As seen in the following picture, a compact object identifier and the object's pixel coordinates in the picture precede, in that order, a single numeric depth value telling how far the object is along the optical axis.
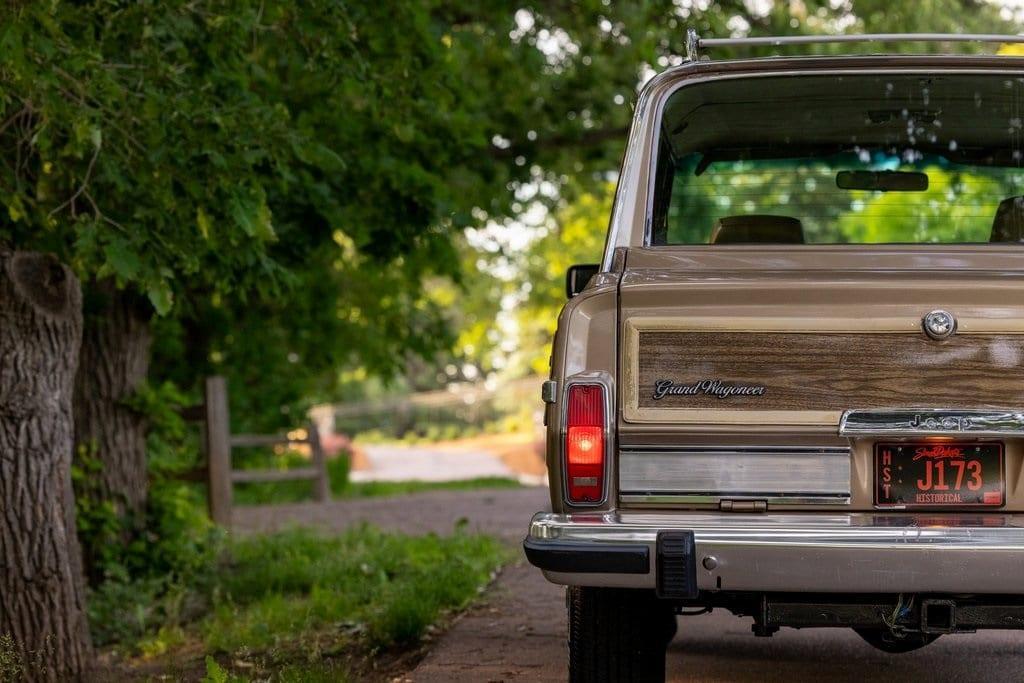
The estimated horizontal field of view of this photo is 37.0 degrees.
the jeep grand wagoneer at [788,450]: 4.17
